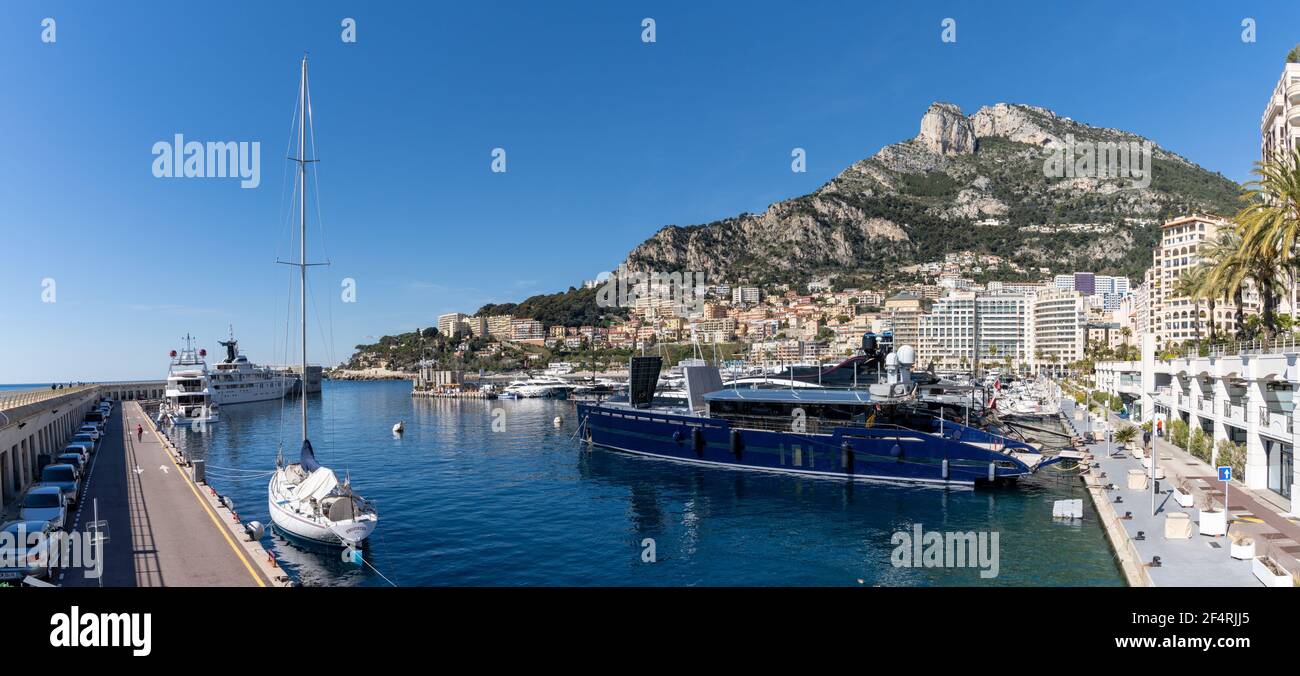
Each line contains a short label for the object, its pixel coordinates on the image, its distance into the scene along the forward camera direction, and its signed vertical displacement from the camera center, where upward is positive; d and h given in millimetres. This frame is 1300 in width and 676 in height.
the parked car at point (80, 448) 27234 -4311
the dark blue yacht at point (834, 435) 28125 -4552
